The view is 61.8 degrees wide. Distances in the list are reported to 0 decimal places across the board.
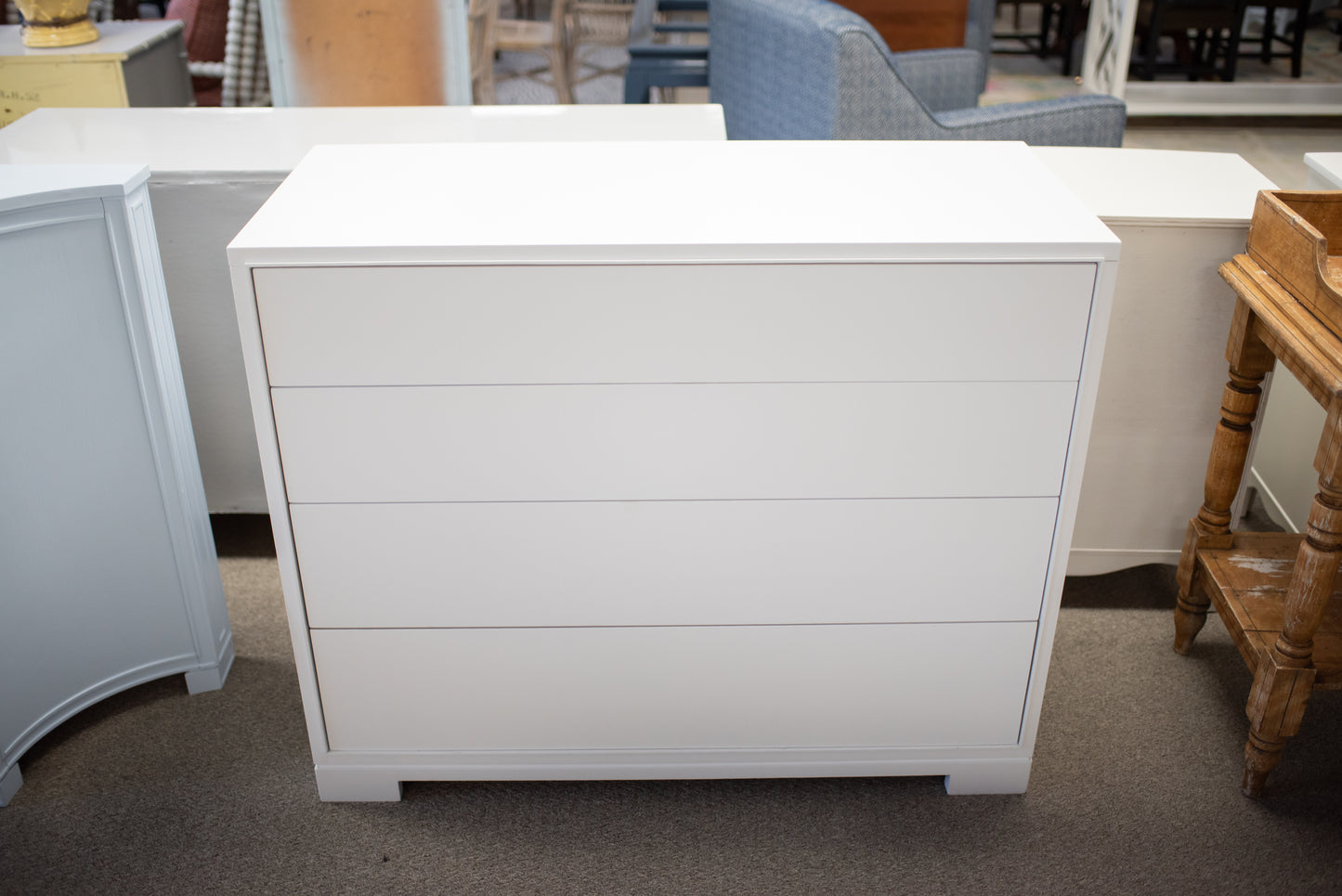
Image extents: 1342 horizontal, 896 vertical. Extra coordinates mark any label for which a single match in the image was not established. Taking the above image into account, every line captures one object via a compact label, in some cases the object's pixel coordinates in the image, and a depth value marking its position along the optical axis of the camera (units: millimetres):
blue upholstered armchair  2840
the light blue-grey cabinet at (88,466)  1835
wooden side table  1757
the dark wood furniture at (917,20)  4969
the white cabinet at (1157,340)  2154
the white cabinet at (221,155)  2303
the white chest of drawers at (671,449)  1582
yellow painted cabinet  3492
